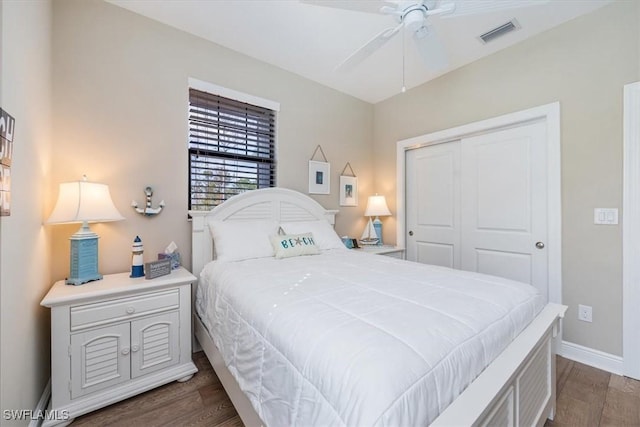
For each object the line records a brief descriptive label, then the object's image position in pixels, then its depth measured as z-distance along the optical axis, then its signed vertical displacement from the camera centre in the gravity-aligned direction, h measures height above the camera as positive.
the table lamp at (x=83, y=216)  1.63 -0.02
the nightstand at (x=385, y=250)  3.11 -0.41
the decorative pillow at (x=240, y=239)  2.16 -0.21
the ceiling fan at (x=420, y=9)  1.49 +1.15
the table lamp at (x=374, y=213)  3.47 +0.02
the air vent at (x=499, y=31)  2.27 +1.58
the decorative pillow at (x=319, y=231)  2.62 -0.17
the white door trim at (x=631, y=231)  1.92 -0.11
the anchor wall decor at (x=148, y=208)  2.11 +0.04
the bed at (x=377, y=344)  0.77 -0.46
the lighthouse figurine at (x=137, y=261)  1.88 -0.33
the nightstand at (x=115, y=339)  1.49 -0.76
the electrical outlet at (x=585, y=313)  2.14 -0.77
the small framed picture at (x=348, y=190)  3.50 +0.31
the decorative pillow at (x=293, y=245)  2.28 -0.27
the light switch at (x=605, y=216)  2.02 -0.01
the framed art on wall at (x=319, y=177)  3.19 +0.44
